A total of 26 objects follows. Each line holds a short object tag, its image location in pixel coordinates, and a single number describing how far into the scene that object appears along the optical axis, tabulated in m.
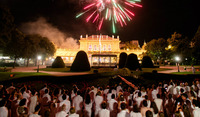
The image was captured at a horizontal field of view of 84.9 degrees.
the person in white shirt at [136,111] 3.43
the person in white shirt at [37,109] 3.39
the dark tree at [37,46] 32.91
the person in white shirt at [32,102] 5.01
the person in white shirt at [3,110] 3.81
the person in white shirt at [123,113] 3.59
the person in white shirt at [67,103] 4.64
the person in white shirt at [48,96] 5.47
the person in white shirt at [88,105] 4.64
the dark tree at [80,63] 19.58
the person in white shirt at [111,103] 4.67
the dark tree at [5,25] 18.96
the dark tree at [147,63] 26.98
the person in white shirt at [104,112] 3.76
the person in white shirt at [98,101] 4.96
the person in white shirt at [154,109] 3.86
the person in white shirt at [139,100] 4.80
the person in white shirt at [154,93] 6.14
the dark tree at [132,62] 20.38
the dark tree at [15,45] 28.48
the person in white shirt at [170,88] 7.11
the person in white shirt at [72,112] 3.34
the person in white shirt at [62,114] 3.46
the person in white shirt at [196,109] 3.68
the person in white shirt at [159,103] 4.64
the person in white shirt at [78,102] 4.93
